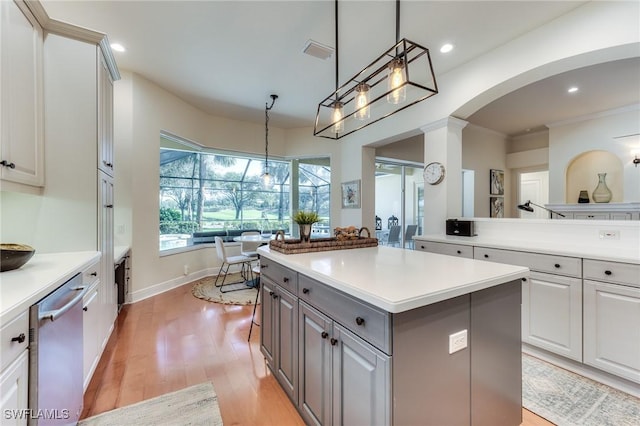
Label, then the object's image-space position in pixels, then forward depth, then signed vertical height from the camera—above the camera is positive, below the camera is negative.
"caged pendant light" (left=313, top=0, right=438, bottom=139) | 1.57 +0.86
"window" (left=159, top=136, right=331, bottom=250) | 4.82 +0.39
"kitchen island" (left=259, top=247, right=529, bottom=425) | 1.03 -0.60
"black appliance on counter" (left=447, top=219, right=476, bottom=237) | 3.27 -0.21
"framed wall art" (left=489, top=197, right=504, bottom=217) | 5.83 +0.11
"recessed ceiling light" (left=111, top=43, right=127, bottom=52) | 3.01 +1.92
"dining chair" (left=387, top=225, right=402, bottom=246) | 6.01 -0.52
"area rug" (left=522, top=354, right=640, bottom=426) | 1.66 -1.31
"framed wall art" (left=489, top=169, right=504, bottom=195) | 5.86 +0.65
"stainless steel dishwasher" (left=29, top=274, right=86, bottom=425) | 1.10 -0.68
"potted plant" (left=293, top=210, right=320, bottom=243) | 2.11 -0.09
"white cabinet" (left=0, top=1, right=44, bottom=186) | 1.49 +0.71
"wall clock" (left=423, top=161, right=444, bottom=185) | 3.61 +0.54
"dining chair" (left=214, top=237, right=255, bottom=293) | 4.29 -0.78
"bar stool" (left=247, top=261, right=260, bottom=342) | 2.66 -1.19
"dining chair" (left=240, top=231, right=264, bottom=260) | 4.91 -0.65
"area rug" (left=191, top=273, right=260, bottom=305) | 3.77 -1.26
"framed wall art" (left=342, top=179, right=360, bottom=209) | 5.21 +0.34
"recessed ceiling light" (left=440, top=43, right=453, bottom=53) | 2.97 +1.87
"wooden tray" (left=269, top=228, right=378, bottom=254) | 1.94 -0.26
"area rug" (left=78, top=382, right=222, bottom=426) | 1.62 -1.29
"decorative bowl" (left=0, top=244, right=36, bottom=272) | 1.39 -0.24
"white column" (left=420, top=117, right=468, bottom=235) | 3.57 +0.60
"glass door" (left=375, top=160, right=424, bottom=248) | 6.06 +0.19
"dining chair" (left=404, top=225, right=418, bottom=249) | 6.07 -0.51
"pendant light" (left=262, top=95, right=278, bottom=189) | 4.60 +1.65
